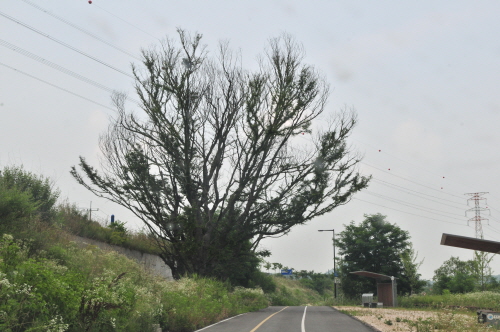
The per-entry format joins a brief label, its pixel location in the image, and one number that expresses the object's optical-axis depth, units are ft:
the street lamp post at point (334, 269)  190.66
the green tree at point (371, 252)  201.08
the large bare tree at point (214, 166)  101.65
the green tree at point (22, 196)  52.39
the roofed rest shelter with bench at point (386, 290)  140.06
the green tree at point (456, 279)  193.98
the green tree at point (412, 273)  190.80
